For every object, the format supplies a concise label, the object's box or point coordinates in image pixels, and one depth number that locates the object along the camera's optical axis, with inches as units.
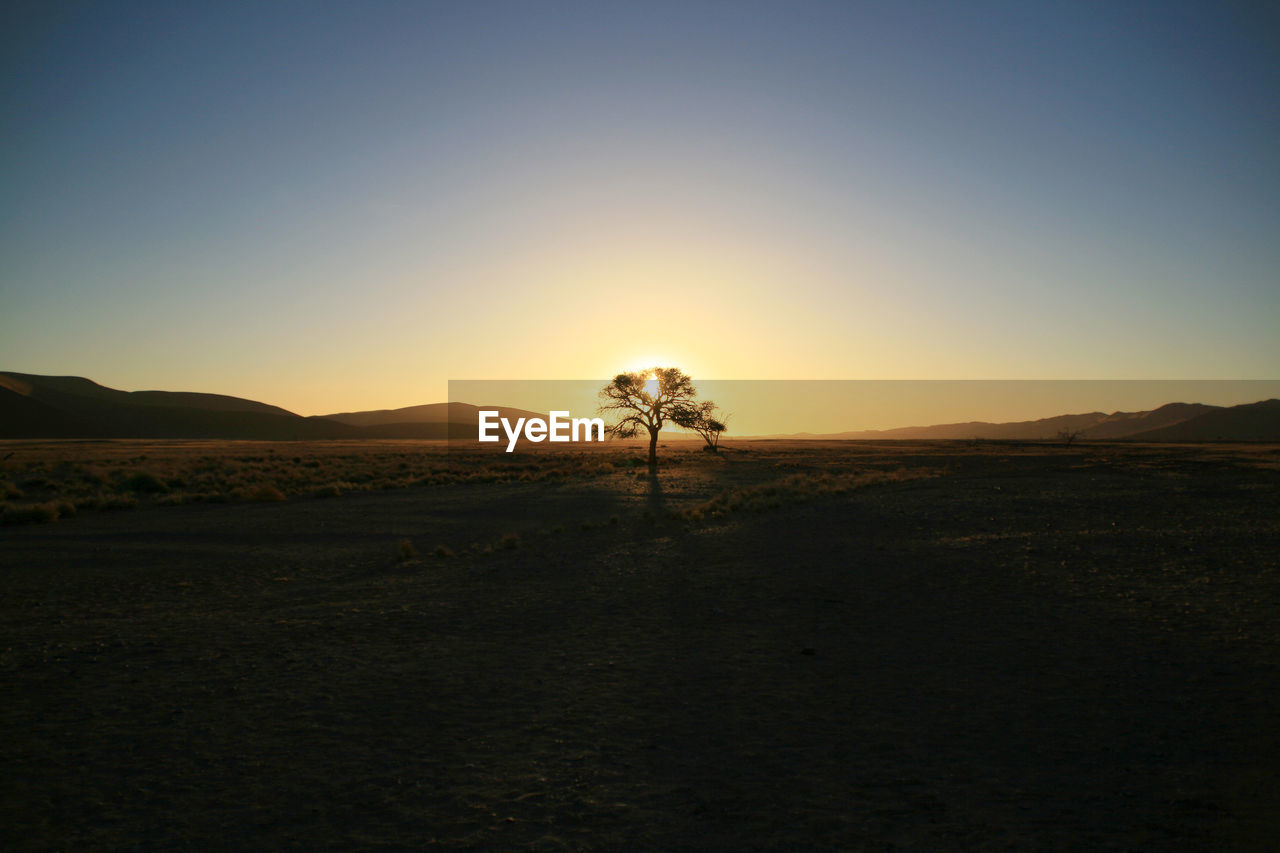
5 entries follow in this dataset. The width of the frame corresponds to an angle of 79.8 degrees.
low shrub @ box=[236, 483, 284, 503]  1214.3
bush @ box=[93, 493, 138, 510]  1081.4
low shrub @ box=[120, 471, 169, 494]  1347.2
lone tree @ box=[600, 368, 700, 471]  2204.7
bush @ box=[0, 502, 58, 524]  930.7
